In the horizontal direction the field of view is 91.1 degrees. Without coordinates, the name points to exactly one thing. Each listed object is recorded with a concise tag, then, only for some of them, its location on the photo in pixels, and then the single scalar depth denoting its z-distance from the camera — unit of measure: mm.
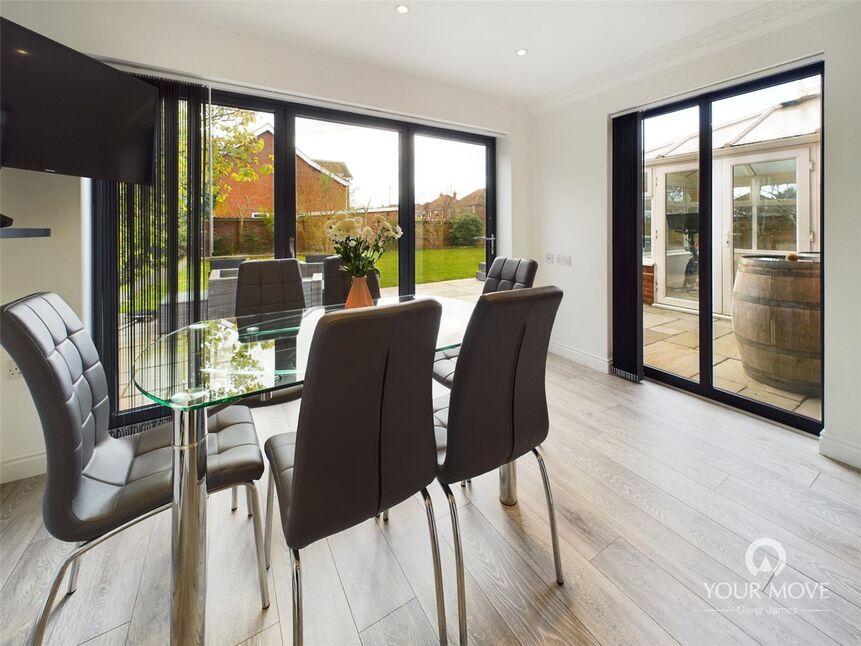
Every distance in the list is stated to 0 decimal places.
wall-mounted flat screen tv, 1759
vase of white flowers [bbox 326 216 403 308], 2061
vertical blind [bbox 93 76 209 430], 2553
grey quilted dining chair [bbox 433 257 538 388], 2365
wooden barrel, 2656
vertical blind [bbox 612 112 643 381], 3514
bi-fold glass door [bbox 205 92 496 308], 3102
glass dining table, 1143
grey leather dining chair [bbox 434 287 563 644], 1253
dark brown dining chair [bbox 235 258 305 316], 2502
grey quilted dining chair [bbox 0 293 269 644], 1066
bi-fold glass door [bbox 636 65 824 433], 2664
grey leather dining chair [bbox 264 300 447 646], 985
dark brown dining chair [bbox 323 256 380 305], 2877
